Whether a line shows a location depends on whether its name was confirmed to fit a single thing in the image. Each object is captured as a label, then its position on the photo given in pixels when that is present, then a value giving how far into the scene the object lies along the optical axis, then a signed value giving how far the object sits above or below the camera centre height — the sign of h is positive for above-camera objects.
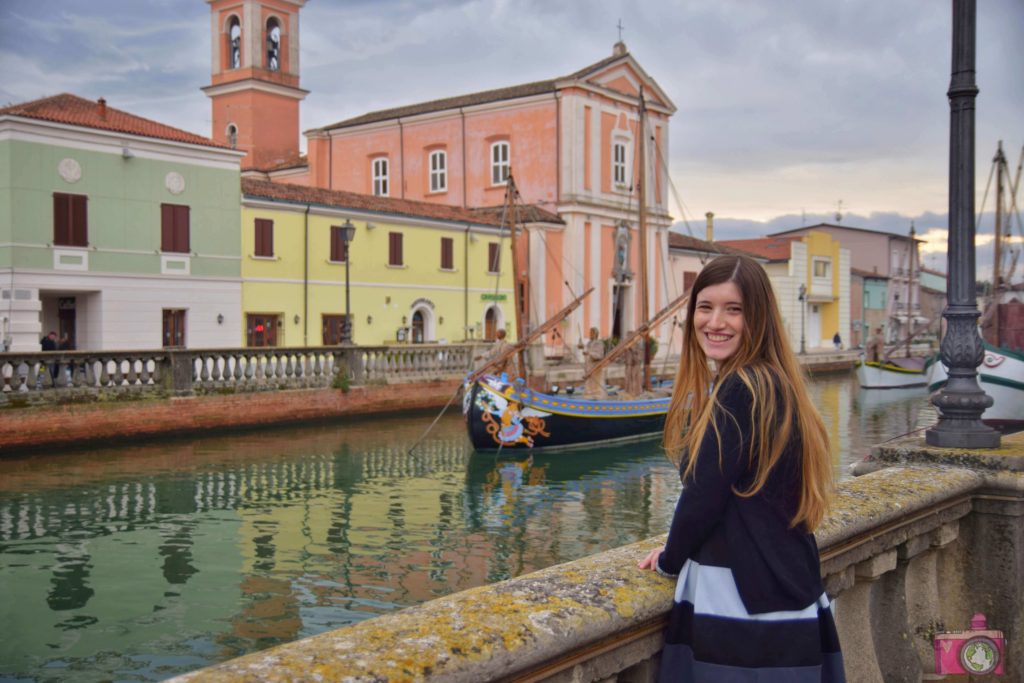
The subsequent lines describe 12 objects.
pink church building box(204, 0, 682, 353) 41.31 +8.59
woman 2.56 -0.56
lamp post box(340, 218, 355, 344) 25.64 +1.51
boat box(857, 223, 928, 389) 42.12 -1.89
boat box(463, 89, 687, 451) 21.98 -2.00
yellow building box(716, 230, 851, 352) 57.91 +3.23
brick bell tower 43.34 +12.11
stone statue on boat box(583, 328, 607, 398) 26.37 -1.15
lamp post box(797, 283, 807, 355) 55.81 +2.03
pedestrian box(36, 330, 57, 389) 25.08 -0.25
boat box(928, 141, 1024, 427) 26.23 -0.36
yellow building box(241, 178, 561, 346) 30.38 +2.25
